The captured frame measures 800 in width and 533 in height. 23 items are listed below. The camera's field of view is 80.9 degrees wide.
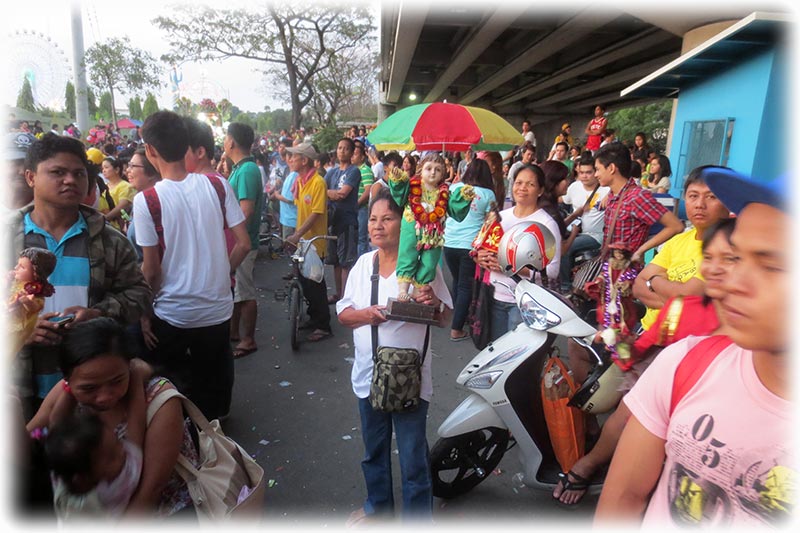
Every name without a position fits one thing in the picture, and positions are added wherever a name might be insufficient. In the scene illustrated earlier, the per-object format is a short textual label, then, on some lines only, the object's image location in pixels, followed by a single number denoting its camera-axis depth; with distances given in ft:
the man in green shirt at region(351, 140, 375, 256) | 23.17
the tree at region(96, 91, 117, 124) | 150.47
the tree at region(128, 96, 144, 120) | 180.67
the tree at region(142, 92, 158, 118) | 156.46
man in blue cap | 3.23
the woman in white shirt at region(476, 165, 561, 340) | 11.77
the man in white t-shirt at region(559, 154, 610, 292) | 18.69
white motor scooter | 9.03
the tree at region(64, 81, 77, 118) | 120.97
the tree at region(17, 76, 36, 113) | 73.63
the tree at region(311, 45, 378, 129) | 84.07
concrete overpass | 35.69
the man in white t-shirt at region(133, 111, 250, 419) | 9.44
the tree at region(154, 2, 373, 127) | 60.23
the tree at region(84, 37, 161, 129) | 66.13
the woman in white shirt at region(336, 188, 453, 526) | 7.74
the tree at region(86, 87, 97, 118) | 87.53
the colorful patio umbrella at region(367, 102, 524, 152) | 11.68
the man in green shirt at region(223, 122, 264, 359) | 14.62
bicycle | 16.10
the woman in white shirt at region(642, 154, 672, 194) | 23.57
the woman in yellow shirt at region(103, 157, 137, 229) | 15.07
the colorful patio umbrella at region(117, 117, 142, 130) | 113.09
